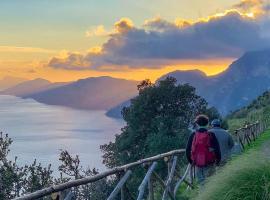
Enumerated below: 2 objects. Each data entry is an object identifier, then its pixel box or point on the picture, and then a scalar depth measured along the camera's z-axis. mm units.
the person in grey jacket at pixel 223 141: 11320
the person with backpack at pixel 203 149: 10789
